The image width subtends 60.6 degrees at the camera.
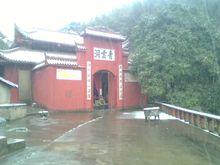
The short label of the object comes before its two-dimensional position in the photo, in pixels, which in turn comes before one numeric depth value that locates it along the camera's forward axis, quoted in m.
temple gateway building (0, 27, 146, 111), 12.92
